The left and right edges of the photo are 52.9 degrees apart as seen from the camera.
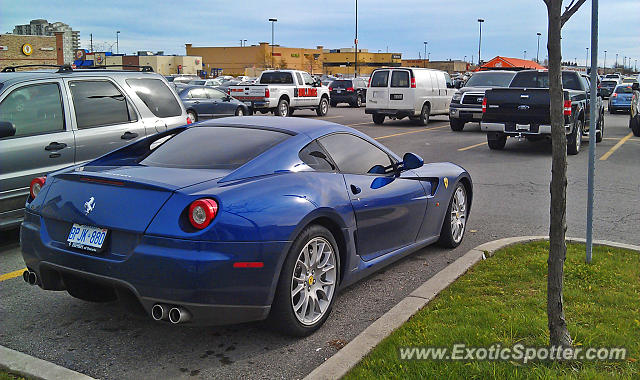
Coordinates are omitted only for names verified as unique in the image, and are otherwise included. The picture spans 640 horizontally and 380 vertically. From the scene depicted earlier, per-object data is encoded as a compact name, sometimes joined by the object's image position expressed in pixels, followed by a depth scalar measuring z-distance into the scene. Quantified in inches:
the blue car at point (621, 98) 1325.0
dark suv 1539.1
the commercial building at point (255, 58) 4271.7
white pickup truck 1005.8
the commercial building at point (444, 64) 5465.1
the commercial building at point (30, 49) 1929.1
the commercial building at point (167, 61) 3700.1
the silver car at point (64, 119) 255.9
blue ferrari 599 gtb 149.4
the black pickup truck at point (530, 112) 582.9
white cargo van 929.5
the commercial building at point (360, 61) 4803.2
